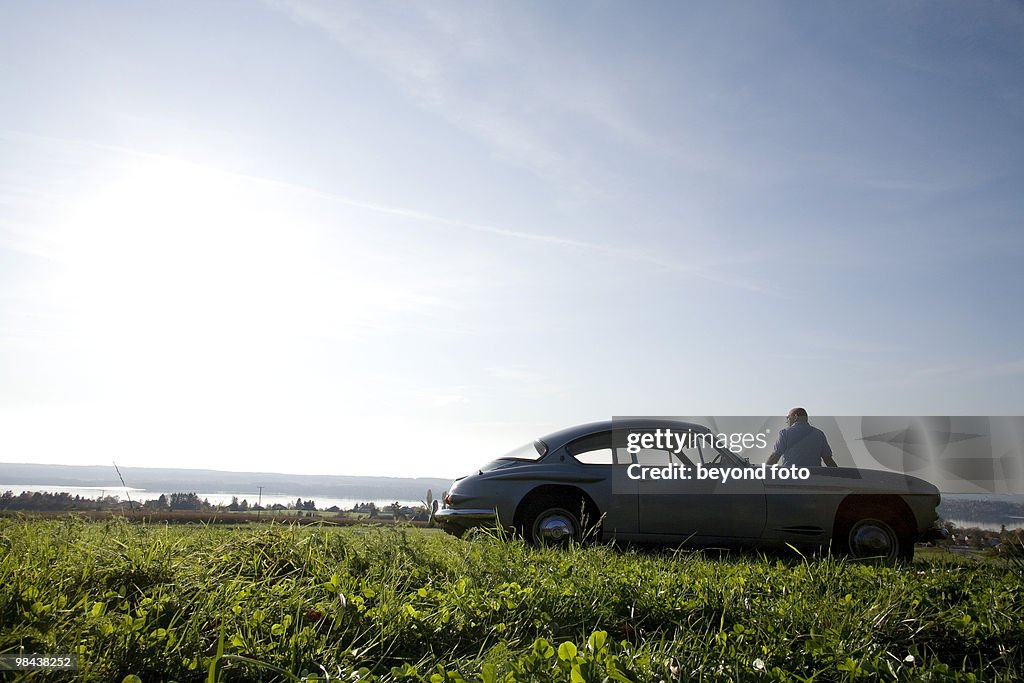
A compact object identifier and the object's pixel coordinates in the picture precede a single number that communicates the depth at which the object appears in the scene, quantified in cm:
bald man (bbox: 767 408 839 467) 808
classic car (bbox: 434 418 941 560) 751
